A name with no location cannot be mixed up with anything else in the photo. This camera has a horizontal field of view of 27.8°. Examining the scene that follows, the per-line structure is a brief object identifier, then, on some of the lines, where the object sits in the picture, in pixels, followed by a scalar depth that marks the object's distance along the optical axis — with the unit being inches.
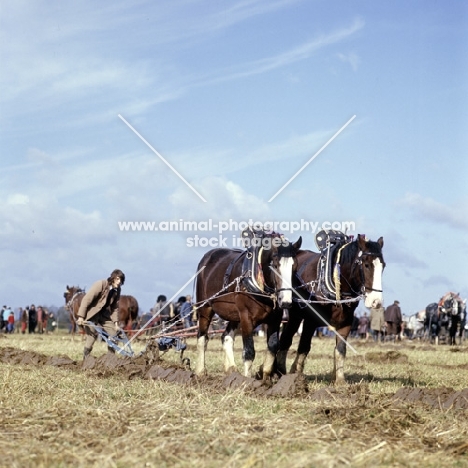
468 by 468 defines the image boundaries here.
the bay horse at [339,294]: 510.6
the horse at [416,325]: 1714.7
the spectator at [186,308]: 892.2
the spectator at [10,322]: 1704.0
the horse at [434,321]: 1425.1
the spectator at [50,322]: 1889.8
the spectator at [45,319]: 1828.2
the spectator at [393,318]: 1473.9
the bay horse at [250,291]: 506.9
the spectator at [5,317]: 1711.4
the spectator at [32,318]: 1728.6
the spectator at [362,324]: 1705.2
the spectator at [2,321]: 1728.6
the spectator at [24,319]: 1749.5
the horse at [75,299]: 1050.1
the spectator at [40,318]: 1764.3
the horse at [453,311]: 1385.1
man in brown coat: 627.5
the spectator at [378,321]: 1439.5
